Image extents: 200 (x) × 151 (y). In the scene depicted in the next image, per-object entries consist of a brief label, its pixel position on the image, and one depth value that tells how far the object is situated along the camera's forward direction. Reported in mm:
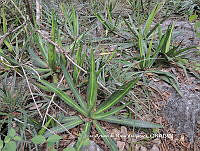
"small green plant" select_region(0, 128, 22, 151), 1098
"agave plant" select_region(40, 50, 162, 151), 1541
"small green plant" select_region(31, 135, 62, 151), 1175
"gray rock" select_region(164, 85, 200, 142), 1710
